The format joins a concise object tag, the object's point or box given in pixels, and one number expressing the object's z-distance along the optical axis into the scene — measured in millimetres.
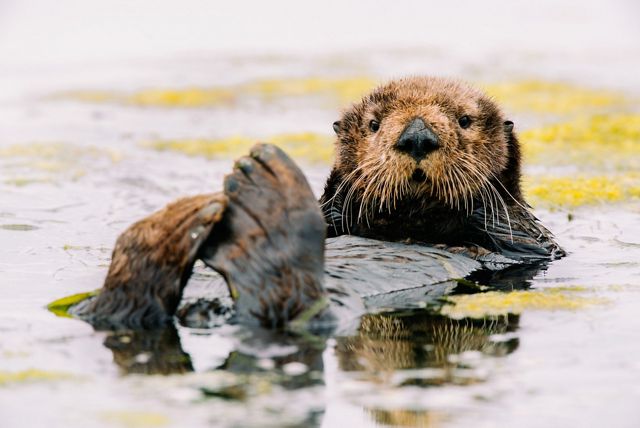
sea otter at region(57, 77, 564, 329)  8461
